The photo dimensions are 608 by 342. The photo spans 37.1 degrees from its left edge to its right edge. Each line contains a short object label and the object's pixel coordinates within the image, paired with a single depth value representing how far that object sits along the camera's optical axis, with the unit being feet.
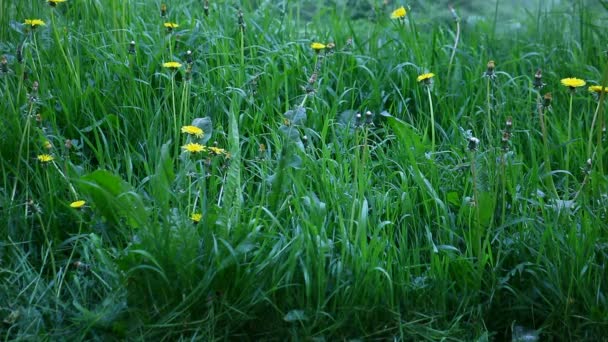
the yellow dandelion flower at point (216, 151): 9.54
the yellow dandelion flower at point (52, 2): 11.42
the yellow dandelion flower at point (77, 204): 9.44
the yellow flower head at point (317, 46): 11.68
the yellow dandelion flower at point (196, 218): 9.12
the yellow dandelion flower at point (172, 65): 10.89
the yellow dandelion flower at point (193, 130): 9.79
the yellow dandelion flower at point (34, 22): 11.45
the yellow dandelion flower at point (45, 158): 9.82
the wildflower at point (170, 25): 12.46
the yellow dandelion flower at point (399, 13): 13.71
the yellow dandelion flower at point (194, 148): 9.48
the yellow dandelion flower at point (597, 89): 10.14
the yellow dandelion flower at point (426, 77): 10.54
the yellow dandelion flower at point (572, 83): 10.07
